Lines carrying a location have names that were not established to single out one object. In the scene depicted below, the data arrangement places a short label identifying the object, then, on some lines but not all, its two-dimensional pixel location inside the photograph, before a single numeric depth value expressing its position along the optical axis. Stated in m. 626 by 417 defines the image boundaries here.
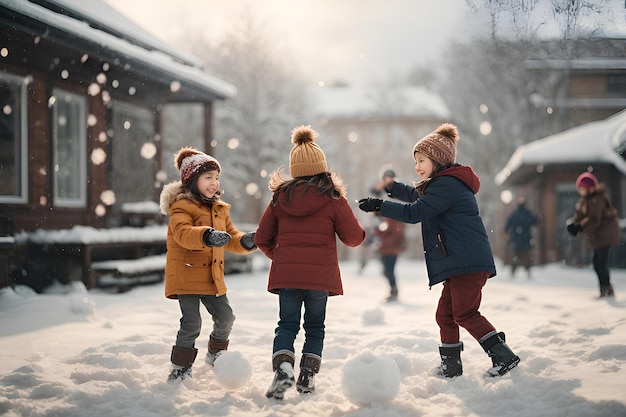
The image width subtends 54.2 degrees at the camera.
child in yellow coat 3.94
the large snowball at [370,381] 3.29
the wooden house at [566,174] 16.08
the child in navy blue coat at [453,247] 3.89
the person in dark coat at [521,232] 13.53
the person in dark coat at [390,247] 8.67
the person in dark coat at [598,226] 8.21
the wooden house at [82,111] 7.76
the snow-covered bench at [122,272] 8.59
